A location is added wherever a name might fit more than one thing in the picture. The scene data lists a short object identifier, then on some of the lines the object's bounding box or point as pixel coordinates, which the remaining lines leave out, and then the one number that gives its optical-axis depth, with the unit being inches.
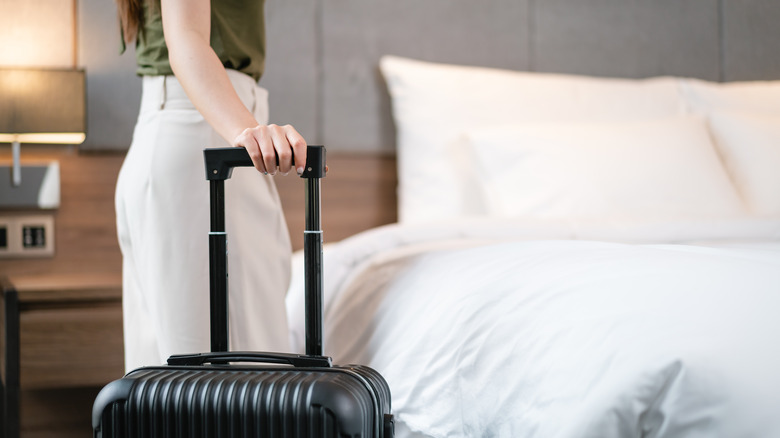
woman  49.1
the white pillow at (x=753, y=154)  82.4
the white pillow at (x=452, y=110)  93.2
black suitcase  31.4
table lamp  77.5
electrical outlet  83.8
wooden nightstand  70.8
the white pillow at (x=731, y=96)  101.8
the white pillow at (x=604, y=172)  80.0
